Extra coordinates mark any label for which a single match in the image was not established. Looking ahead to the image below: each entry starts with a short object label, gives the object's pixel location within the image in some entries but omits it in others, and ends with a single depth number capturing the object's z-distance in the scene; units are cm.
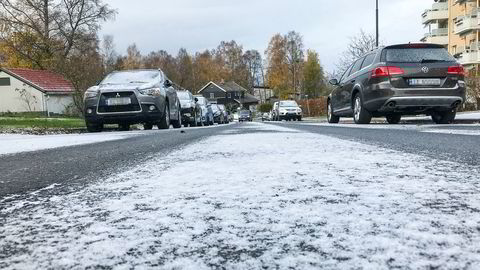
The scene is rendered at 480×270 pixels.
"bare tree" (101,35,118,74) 8881
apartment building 4006
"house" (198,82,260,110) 10012
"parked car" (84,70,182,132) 866
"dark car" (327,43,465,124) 780
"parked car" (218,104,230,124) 3183
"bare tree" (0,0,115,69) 3600
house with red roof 3581
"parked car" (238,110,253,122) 6369
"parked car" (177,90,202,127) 1641
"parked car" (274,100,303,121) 3170
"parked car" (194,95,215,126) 2016
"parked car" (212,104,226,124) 2805
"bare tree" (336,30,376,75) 3687
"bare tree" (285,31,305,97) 7574
